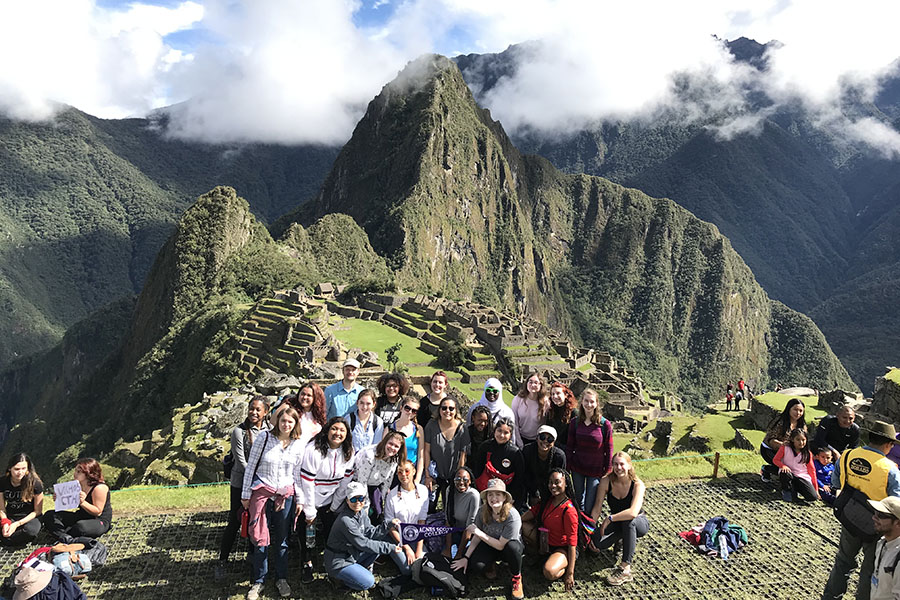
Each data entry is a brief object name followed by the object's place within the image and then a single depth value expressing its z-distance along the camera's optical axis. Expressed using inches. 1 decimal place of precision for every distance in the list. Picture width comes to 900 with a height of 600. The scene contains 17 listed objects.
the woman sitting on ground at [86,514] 281.3
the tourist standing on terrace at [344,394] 334.0
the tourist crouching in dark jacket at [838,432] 377.1
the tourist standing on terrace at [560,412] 326.0
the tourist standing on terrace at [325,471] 275.7
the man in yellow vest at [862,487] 249.1
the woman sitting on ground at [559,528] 277.0
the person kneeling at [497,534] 266.4
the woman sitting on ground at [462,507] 276.1
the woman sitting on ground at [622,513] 290.7
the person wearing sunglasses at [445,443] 305.7
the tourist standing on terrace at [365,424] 301.4
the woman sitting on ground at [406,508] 276.4
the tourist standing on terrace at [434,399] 317.7
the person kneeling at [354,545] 265.0
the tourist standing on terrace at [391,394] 324.5
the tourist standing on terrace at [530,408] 327.6
